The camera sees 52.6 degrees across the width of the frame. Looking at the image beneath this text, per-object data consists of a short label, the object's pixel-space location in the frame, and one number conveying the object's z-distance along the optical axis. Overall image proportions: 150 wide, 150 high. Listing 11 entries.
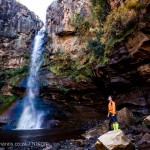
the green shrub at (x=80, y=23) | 15.40
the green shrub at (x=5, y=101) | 15.56
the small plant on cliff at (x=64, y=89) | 13.61
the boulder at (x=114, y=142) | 5.62
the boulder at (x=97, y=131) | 8.71
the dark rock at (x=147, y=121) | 7.66
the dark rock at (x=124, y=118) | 9.33
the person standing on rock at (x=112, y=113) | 8.17
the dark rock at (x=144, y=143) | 6.25
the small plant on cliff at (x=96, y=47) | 12.66
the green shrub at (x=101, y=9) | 13.93
